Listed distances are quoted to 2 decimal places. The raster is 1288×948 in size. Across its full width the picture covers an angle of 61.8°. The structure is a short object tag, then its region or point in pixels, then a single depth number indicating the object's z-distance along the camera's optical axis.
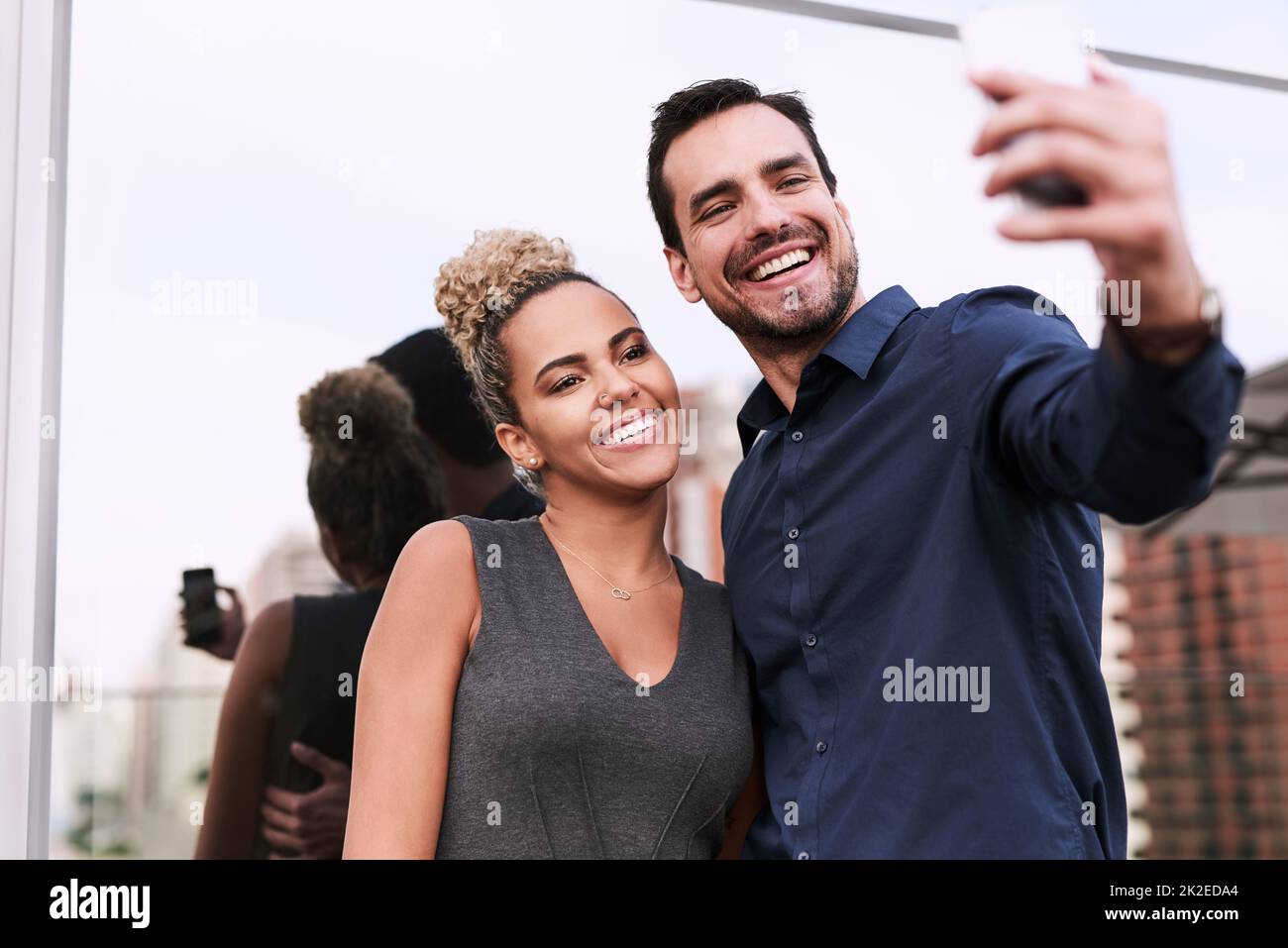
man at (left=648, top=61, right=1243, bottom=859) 1.07
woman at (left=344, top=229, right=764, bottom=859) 1.58
